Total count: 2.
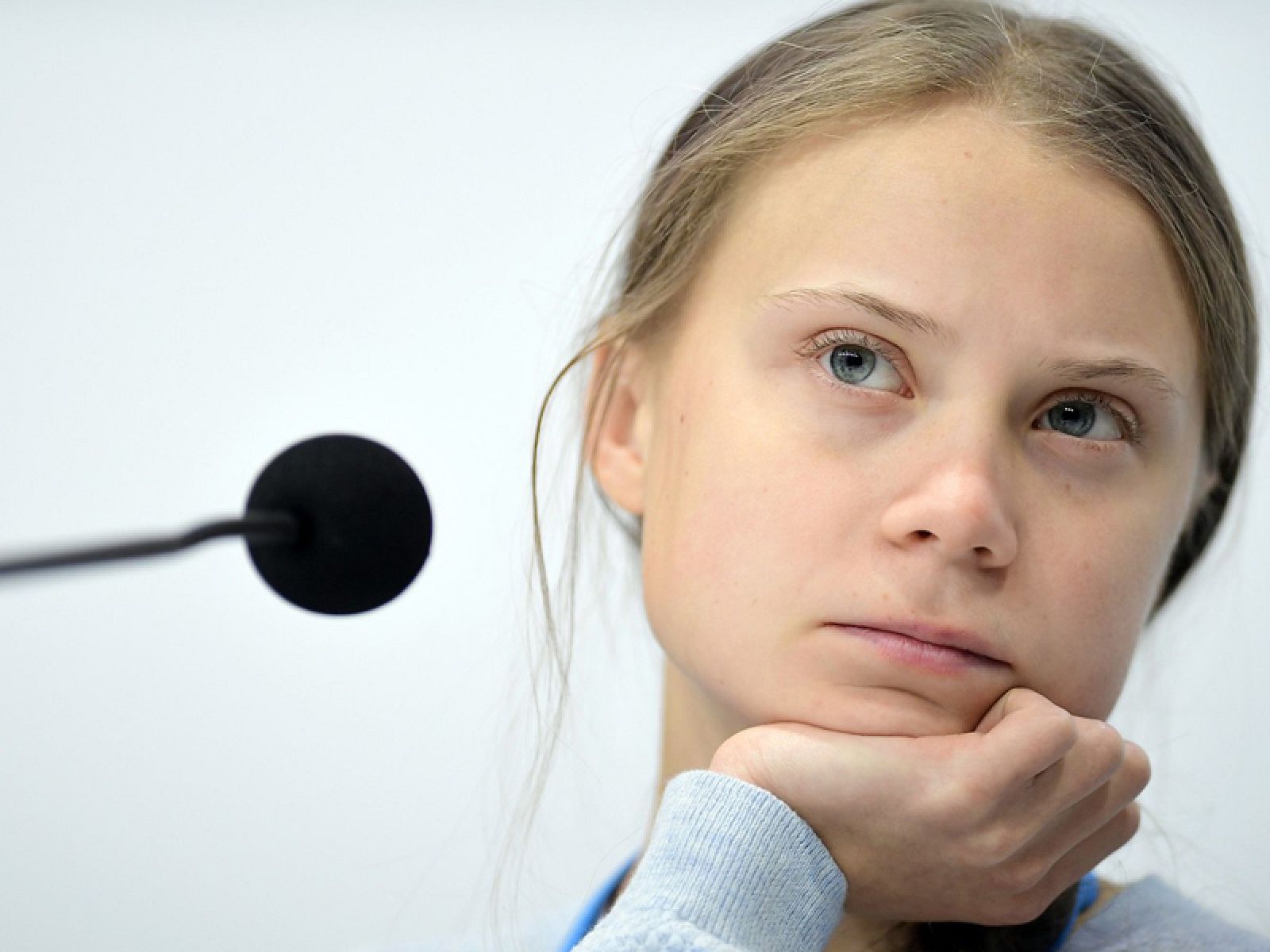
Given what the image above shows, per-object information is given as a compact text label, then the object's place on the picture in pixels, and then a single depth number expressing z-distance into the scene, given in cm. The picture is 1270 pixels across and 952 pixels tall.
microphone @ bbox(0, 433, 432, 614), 215
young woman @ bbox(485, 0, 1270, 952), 221
